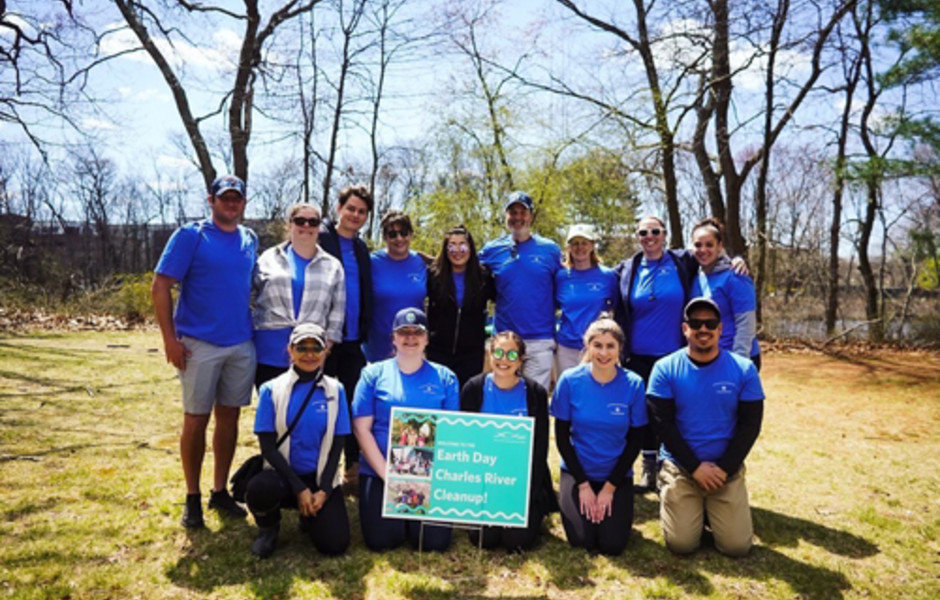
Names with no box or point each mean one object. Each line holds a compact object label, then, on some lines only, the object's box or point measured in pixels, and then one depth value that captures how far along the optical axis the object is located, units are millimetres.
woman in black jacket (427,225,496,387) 5117
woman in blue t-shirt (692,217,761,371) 4910
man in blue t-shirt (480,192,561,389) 5258
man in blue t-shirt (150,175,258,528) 4191
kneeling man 4113
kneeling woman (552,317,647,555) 4152
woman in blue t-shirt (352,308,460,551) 4082
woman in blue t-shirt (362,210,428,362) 5082
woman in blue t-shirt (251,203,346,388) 4508
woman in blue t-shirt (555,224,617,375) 5195
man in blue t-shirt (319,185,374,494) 4961
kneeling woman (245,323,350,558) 3869
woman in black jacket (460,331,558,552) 4156
